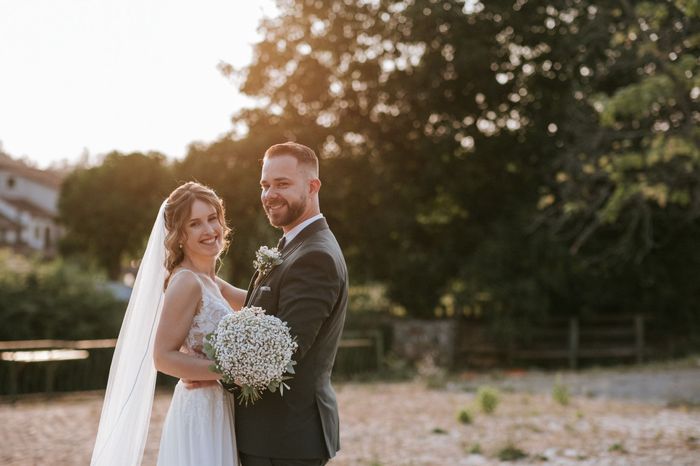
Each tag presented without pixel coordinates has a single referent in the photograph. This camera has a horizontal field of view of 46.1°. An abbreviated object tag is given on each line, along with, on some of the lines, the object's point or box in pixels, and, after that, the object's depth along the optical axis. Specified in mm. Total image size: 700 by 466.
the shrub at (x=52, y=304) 19609
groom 3697
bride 4027
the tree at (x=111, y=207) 48938
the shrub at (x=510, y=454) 8987
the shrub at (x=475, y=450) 9399
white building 61031
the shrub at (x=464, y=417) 11594
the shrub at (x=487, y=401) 12289
